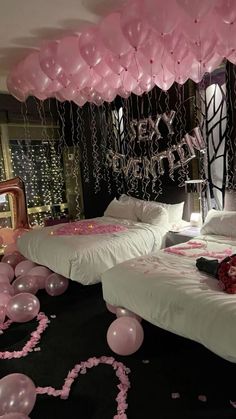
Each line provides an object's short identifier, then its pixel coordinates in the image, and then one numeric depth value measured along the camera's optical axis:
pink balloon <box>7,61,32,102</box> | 2.83
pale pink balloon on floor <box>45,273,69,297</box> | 2.89
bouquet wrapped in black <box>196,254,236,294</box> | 1.77
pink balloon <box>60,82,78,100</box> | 2.86
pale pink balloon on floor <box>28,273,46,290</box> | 2.97
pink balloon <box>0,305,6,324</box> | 2.41
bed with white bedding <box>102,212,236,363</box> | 1.58
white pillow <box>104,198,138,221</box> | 3.86
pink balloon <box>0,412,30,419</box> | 1.31
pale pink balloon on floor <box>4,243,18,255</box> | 3.76
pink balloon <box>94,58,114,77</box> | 2.52
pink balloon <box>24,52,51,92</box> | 2.67
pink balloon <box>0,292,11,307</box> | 2.43
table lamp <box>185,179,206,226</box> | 3.32
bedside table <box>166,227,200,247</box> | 3.15
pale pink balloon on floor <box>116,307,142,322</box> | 2.13
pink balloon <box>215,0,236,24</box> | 1.77
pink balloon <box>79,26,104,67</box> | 2.23
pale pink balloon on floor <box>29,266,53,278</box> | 3.02
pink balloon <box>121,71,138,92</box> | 2.71
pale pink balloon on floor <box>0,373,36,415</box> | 1.45
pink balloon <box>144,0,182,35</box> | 1.82
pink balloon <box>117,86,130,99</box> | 3.01
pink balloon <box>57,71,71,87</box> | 2.58
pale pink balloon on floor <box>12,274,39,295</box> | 2.75
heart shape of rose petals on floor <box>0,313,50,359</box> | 2.08
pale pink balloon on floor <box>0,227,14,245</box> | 4.04
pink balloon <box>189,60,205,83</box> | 2.50
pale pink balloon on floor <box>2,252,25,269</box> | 3.48
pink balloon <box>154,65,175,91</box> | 2.66
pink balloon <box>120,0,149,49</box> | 1.88
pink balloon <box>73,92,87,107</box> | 3.23
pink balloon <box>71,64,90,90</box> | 2.54
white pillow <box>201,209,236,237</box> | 2.85
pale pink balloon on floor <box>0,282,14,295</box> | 2.60
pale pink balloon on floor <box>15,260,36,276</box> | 3.22
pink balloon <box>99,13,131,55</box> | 2.03
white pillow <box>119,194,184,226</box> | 3.62
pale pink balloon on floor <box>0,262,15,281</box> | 3.14
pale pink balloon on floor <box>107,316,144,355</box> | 1.92
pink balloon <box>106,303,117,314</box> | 2.38
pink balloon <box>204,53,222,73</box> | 2.37
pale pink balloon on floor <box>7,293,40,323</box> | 2.38
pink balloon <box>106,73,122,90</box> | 2.79
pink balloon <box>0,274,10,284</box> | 2.85
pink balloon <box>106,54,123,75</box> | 2.44
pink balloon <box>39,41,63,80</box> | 2.44
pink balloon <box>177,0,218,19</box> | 1.73
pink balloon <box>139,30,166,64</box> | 2.07
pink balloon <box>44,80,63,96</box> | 2.79
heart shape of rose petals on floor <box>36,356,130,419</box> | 1.59
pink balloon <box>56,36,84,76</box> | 2.35
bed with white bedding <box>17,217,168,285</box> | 2.76
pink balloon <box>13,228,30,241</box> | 3.99
